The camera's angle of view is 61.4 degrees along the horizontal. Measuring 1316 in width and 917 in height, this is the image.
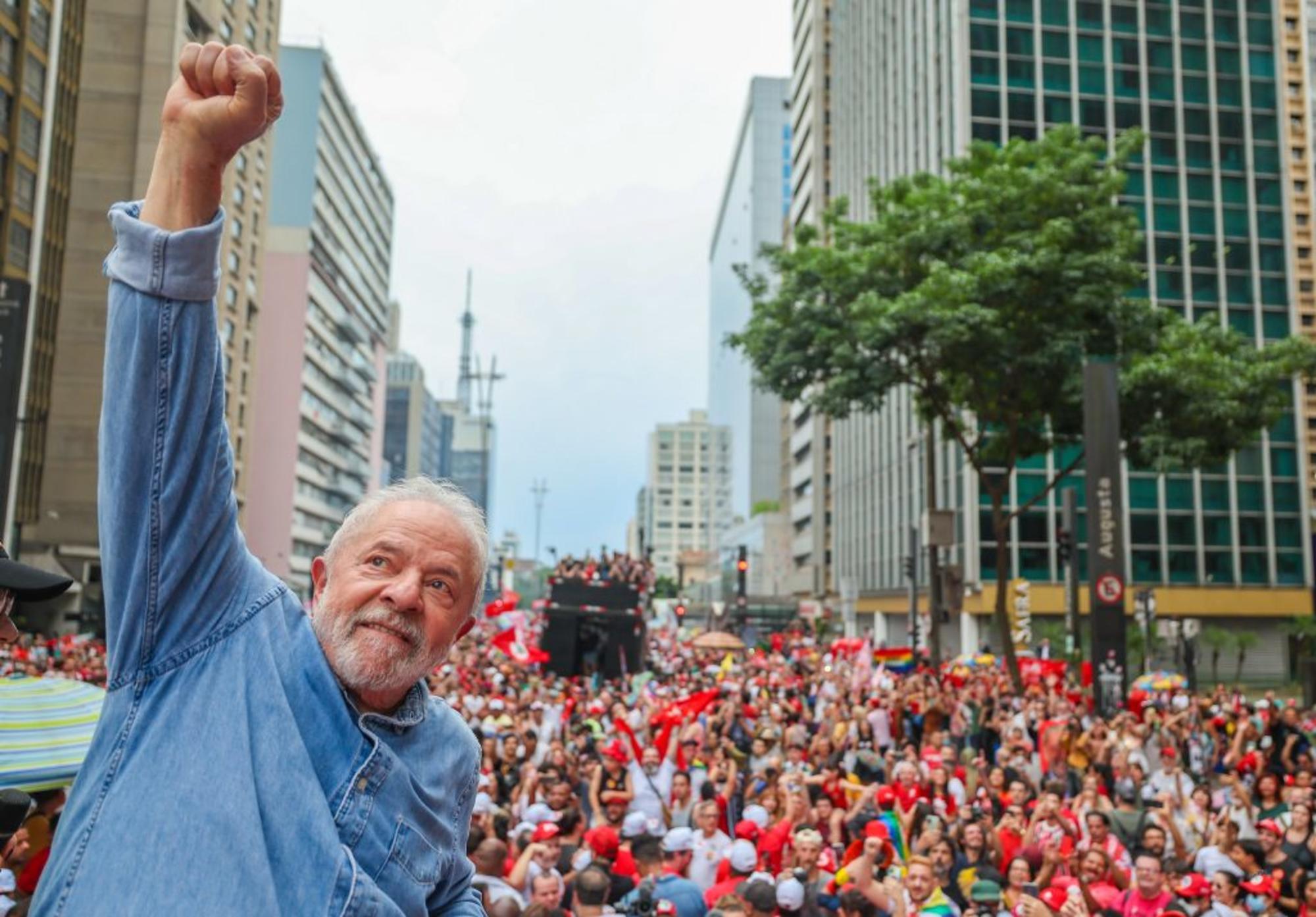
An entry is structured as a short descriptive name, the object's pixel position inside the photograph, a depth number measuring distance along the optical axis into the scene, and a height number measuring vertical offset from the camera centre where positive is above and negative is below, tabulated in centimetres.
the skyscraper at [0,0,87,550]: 3722 +1405
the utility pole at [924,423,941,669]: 2536 +39
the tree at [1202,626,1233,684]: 4272 -146
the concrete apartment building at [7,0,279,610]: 4519 +1508
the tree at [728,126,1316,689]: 2150 +553
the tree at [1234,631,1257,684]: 4400 -149
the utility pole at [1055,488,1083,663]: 2423 +101
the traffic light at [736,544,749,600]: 4147 +110
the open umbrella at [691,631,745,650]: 2889 -130
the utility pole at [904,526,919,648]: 3158 +56
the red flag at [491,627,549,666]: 2019 -107
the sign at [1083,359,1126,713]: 1917 +190
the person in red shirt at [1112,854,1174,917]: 729 -190
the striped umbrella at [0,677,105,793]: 572 -83
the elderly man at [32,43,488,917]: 162 -14
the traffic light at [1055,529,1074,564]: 2433 +121
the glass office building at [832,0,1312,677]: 4803 +1852
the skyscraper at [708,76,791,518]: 11750 +3974
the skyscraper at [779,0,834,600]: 7800 +2842
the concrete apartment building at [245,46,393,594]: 7450 +1885
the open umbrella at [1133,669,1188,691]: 2177 -160
